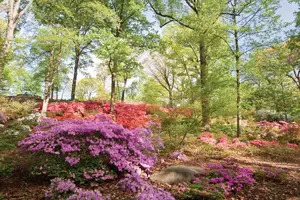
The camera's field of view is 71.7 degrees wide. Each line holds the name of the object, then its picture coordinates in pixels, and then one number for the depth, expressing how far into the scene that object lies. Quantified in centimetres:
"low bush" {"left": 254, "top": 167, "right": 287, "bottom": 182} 507
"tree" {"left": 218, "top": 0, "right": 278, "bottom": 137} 1084
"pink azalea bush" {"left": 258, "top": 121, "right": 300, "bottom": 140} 1112
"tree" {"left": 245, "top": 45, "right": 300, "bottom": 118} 1515
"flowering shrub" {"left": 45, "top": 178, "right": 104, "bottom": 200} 334
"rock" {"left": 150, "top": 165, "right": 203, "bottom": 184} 453
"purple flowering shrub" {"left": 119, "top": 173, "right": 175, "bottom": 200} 344
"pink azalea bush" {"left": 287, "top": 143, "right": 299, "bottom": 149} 965
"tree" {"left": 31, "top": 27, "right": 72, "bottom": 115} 997
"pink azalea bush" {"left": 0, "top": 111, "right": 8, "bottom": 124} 984
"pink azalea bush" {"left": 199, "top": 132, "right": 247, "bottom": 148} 907
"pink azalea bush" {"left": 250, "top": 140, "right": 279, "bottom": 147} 947
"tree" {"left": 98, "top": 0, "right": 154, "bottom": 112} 1064
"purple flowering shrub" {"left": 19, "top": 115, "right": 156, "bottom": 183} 412
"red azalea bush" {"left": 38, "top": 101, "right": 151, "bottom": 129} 1105
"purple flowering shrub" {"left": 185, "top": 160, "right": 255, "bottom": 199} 371
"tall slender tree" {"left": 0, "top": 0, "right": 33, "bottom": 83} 864
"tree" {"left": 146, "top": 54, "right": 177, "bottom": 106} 2546
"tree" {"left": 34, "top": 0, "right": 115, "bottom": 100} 1124
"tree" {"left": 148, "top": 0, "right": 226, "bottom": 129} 1102
